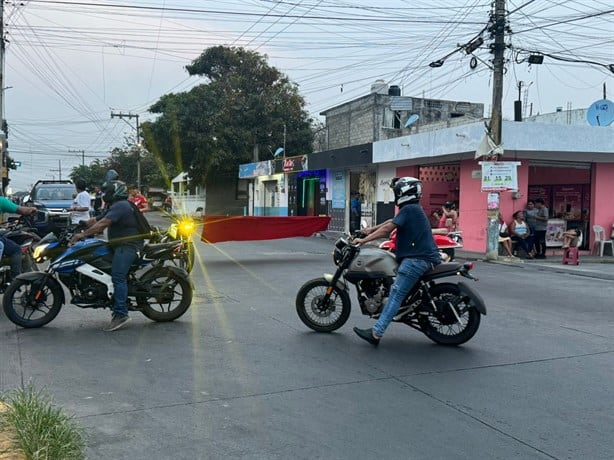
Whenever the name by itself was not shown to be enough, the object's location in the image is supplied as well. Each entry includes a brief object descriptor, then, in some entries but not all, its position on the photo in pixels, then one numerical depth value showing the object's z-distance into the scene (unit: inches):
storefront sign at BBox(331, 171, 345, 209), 1056.2
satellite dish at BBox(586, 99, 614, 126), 751.7
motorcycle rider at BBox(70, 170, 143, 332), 265.7
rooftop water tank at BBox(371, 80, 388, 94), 1311.5
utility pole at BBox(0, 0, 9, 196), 997.8
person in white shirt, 549.6
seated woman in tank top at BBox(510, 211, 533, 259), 687.1
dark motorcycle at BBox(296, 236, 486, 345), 248.7
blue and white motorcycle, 266.5
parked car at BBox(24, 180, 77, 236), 663.1
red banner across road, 573.2
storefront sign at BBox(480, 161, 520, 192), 651.5
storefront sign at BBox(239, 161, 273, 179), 1312.0
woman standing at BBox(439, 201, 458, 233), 681.6
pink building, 691.4
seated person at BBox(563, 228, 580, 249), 653.9
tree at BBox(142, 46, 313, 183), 1470.2
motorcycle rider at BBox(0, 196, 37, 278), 307.3
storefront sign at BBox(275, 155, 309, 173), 1131.9
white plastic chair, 753.0
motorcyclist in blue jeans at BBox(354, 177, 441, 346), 241.3
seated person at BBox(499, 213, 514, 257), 677.9
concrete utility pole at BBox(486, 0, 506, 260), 651.5
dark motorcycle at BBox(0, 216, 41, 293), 307.9
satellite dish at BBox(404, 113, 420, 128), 1085.8
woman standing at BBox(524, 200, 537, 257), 700.7
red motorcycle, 513.7
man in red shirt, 576.5
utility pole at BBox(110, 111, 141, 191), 2327.3
